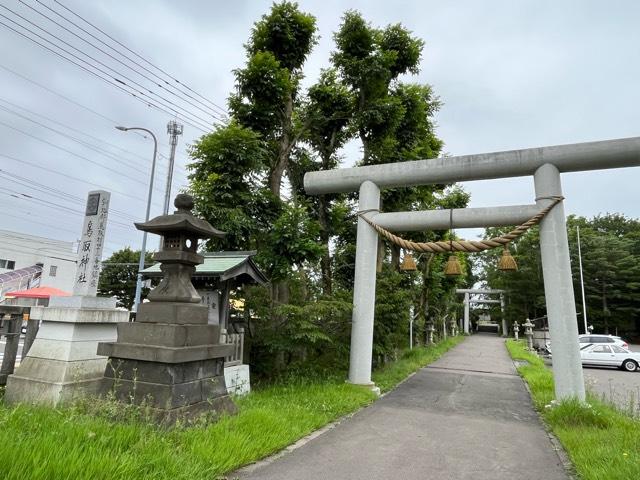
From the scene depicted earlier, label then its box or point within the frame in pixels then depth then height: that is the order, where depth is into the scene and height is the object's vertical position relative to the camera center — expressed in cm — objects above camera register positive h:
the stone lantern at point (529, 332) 2836 -76
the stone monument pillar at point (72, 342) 546 -52
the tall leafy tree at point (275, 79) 1056 +637
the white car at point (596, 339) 2041 -80
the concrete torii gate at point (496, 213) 703 +222
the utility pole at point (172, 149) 1800 +802
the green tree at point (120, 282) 2991 +196
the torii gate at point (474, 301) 4763 +258
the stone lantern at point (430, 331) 2566 -83
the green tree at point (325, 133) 1248 +632
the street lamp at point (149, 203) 1781 +495
